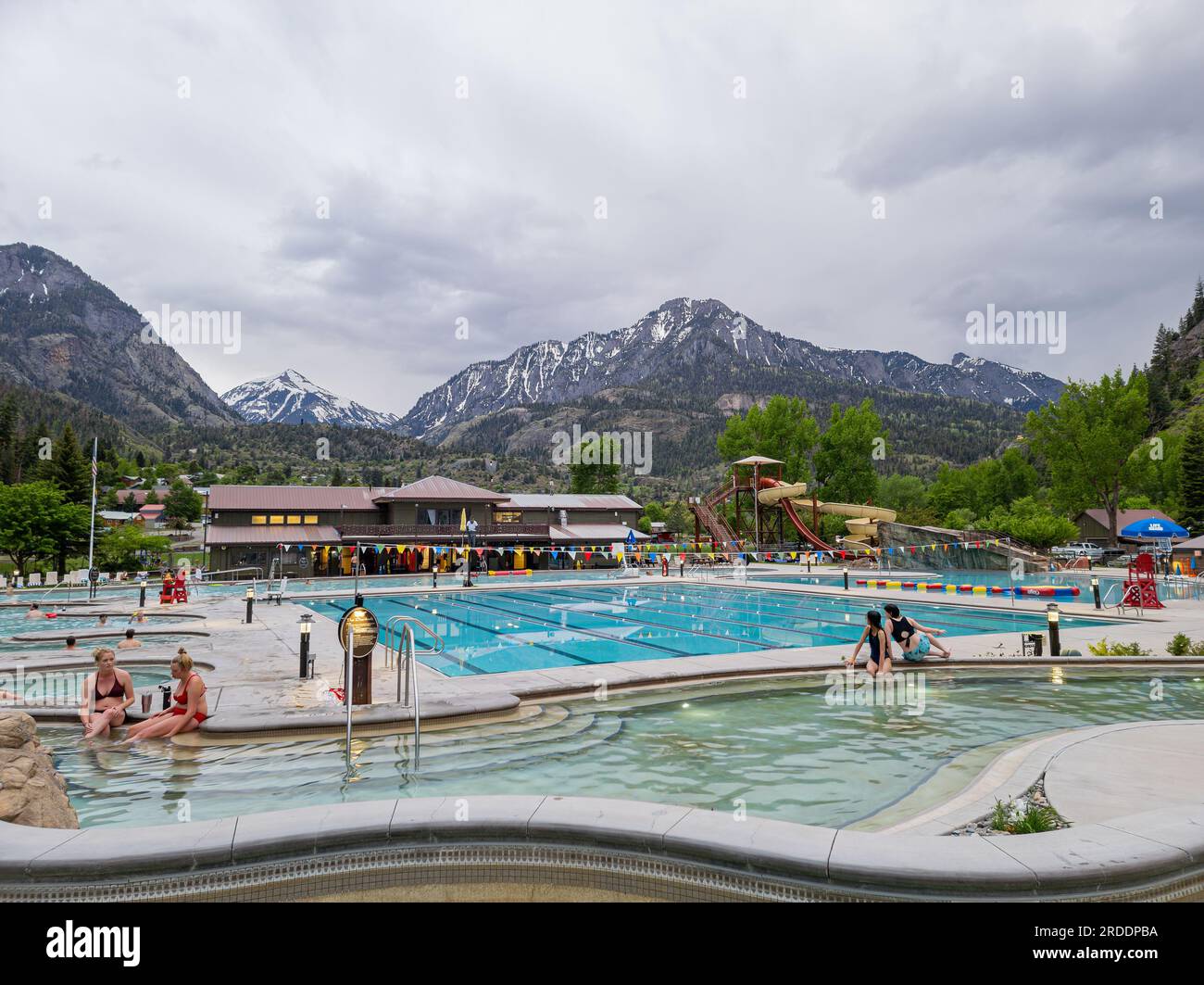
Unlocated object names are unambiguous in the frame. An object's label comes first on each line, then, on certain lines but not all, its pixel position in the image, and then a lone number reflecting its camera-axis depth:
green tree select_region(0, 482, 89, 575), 40.41
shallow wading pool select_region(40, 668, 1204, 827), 6.46
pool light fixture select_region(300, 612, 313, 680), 12.16
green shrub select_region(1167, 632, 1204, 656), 13.40
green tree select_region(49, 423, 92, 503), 60.84
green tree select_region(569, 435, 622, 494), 88.88
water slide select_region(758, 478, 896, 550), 53.91
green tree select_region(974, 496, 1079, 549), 45.69
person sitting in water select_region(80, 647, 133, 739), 8.77
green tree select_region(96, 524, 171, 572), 45.91
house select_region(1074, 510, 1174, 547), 70.56
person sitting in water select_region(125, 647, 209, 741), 8.53
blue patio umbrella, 27.36
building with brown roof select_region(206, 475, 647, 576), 45.19
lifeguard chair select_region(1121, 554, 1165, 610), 20.57
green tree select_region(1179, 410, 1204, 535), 59.50
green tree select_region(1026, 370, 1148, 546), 49.22
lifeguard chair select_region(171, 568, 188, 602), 26.91
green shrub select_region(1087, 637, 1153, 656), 13.35
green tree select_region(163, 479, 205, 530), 116.03
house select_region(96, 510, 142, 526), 105.54
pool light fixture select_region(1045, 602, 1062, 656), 13.48
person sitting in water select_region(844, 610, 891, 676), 12.27
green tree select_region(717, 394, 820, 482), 66.00
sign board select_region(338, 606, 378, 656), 9.17
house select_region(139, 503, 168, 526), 121.86
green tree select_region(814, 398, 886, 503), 63.19
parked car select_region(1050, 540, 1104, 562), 57.84
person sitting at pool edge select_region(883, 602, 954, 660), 13.17
